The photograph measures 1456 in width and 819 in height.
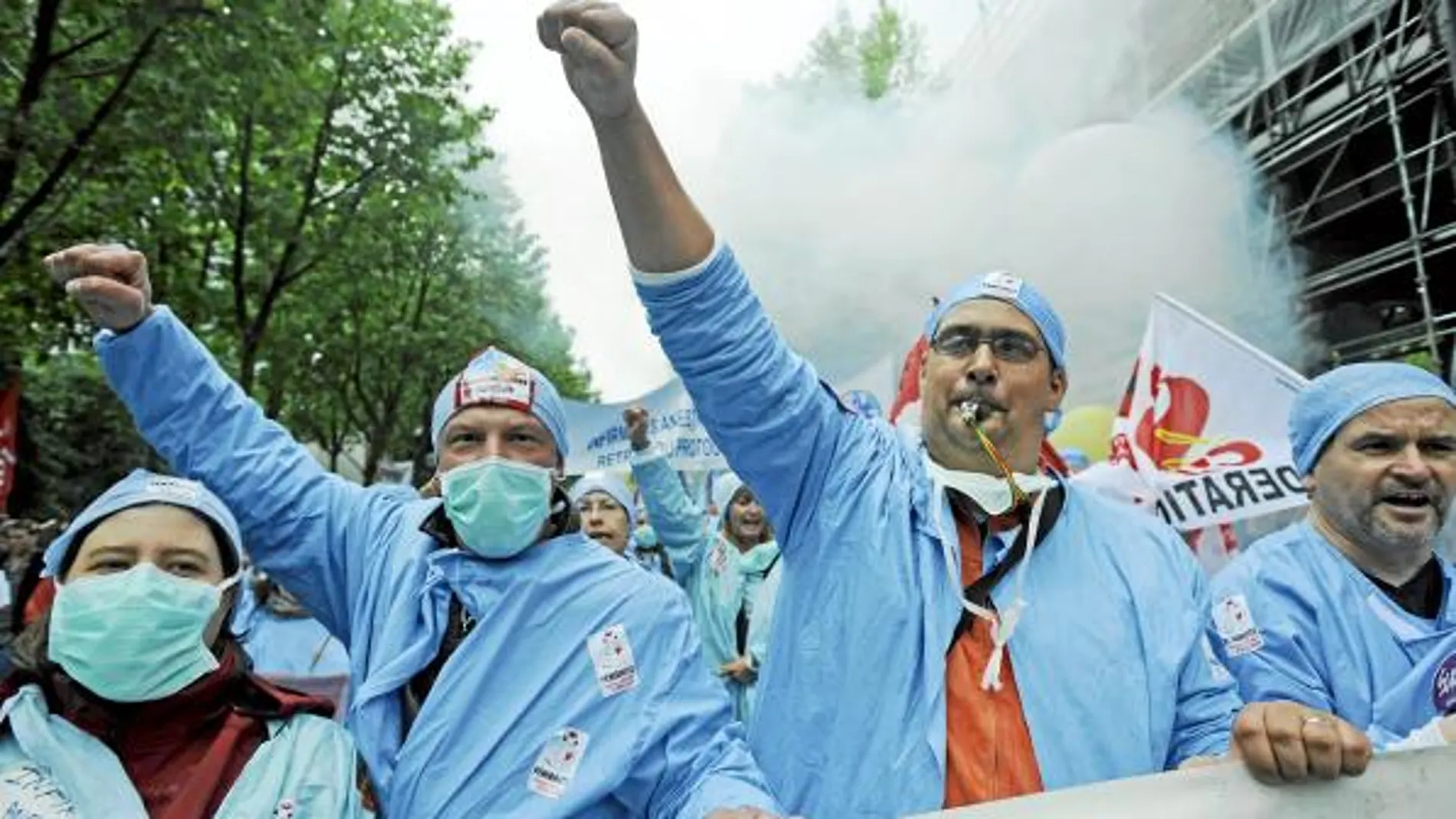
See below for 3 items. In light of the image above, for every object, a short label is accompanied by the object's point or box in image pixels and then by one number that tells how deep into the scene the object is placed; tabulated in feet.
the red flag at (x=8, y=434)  29.14
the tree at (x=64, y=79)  21.99
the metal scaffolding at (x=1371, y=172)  31.68
